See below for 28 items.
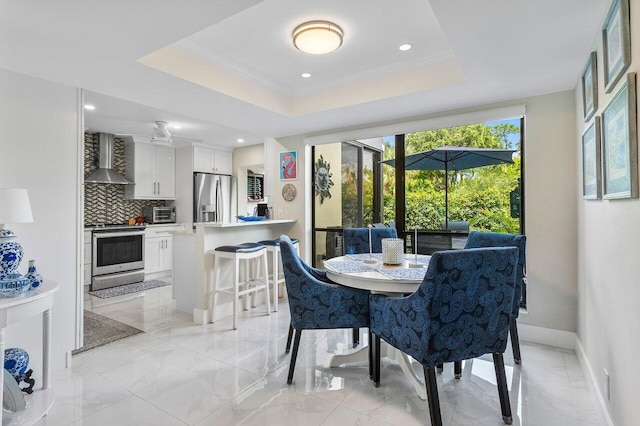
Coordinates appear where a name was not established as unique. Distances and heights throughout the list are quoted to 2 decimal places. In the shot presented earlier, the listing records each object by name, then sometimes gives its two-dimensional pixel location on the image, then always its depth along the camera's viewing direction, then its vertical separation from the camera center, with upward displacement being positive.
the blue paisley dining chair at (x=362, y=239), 3.37 -0.23
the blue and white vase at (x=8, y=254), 1.76 -0.20
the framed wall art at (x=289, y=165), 4.57 +0.72
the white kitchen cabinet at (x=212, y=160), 5.71 +1.02
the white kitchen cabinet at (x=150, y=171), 5.44 +0.78
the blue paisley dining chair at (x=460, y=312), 1.64 -0.50
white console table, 1.60 -0.59
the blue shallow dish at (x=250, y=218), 3.91 -0.02
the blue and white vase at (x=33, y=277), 1.85 -0.34
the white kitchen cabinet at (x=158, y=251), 5.41 -0.57
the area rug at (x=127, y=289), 4.53 -1.06
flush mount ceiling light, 2.24 +1.25
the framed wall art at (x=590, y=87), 2.01 +0.84
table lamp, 1.74 -0.01
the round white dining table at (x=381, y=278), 1.97 -0.38
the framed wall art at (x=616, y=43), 1.39 +0.81
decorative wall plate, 4.59 +0.35
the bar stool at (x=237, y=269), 3.30 -0.57
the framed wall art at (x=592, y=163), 1.90 +0.34
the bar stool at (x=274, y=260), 3.82 -0.51
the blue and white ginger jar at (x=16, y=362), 1.86 -0.84
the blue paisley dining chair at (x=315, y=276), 2.69 -0.51
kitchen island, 3.45 -0.51
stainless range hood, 5.00 +0.82
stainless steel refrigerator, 5.78 +0.35
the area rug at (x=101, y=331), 2.89 -1.10
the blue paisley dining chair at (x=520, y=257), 2.45 -0.31
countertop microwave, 5.78 +0.05
